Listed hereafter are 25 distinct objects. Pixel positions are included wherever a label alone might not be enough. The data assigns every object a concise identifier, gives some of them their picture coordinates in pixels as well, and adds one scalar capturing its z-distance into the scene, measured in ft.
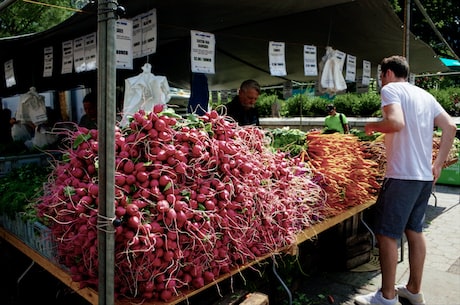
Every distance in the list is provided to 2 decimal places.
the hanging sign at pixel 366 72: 21.93
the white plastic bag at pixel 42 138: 16.06
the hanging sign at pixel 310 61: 16.40
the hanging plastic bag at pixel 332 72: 16.83
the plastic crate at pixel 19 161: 12.41
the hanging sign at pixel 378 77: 24.21
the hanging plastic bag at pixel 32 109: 17.02
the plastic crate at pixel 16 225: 7.92
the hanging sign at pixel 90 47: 13.73
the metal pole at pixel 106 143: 4.61
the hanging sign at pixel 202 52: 12.42
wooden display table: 5.59
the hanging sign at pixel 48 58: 15.66
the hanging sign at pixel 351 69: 19.45
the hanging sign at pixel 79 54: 14.14
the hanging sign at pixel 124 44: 10.71
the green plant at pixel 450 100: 38.83
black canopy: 13.47
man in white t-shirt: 8.73
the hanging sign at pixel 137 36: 12.30
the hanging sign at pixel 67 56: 14.60
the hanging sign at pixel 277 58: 14.96
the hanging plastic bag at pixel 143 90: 10.44
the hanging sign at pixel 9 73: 18.85
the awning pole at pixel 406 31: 15.55
